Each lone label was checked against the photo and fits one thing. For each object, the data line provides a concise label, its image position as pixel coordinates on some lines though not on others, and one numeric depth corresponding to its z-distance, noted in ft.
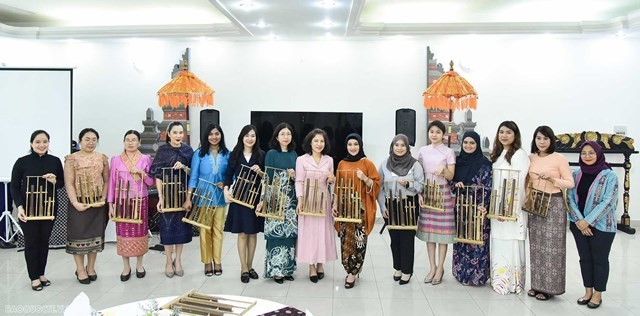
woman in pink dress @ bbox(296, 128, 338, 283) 13.66
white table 7.80
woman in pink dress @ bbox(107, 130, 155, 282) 14.20
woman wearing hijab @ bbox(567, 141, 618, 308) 11.94
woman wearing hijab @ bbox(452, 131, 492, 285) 13.48
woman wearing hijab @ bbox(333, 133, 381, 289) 13.66
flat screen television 23.18
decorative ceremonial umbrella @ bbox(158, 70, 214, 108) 20.47
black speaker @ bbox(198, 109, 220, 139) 22.35
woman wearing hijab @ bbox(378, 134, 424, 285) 13.64
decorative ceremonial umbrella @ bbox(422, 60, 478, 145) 19.39
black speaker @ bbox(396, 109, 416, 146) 22.17
